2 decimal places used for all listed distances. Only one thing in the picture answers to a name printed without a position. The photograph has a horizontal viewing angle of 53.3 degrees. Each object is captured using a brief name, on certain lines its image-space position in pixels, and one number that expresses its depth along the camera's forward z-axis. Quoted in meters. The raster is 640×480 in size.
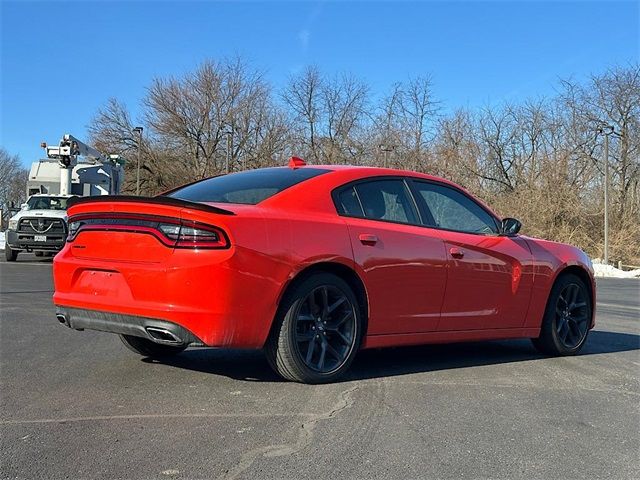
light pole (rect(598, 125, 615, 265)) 28.76
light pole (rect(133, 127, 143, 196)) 38.71
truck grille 17.62
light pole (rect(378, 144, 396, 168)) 41.25
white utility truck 17.64
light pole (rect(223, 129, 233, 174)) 39.41
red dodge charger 3.98
